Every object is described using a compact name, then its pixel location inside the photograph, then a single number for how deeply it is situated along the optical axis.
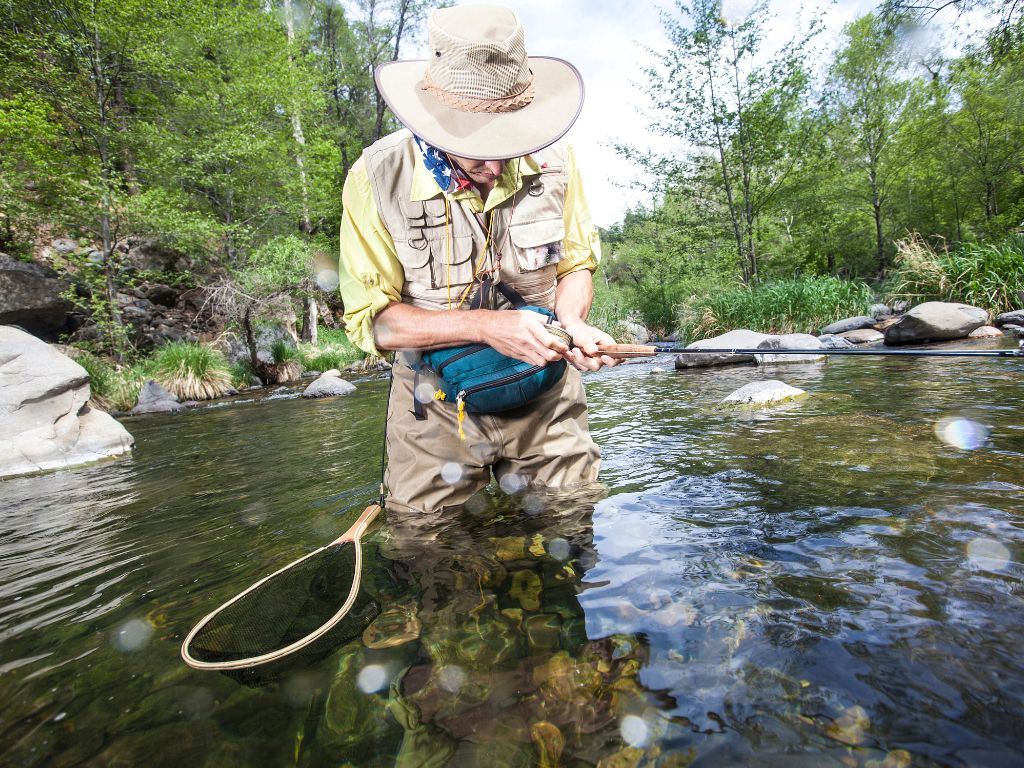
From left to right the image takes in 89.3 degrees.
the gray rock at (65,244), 17.96
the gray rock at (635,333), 17.25
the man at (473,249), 2.01
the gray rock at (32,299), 14.46
